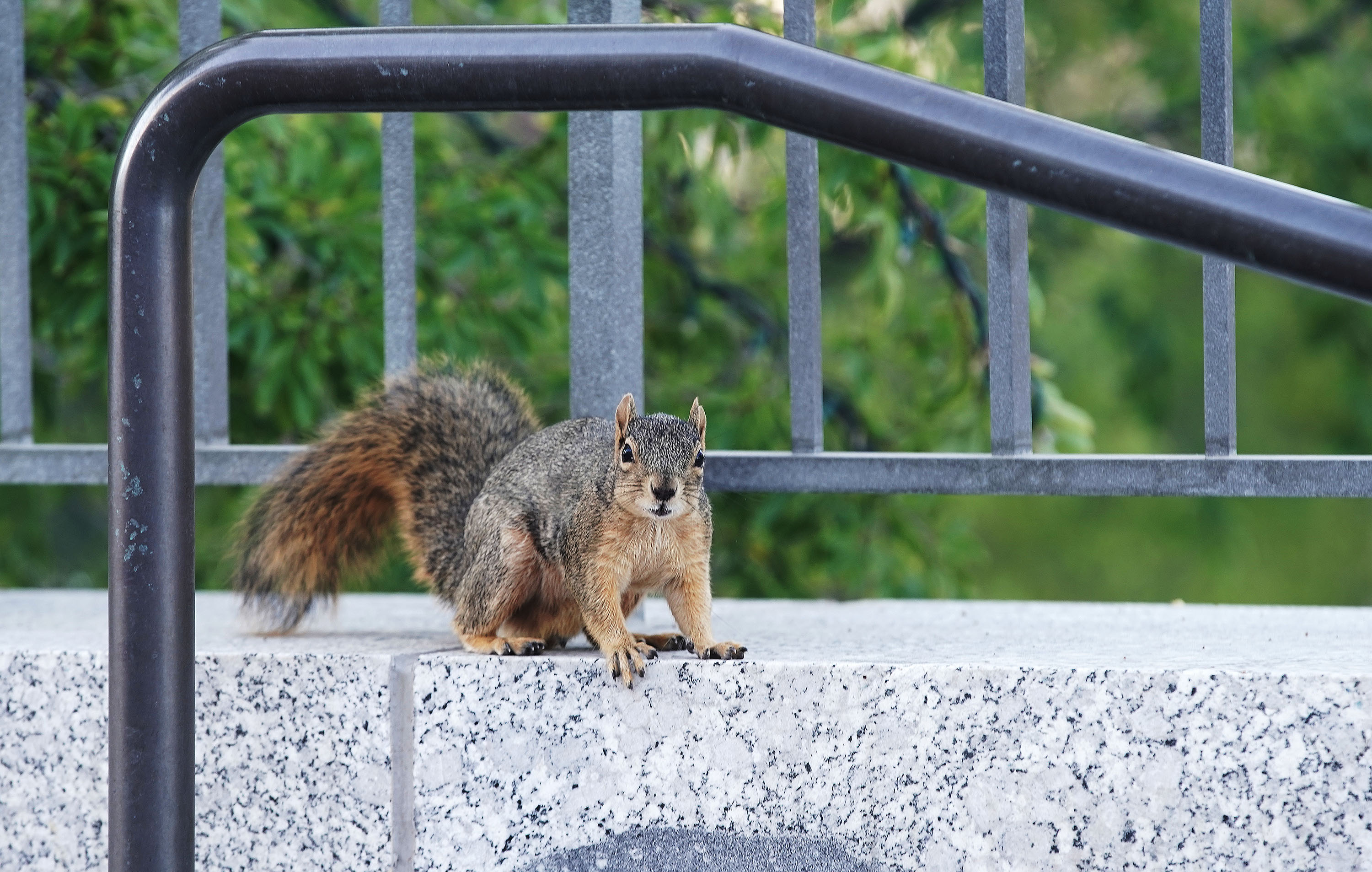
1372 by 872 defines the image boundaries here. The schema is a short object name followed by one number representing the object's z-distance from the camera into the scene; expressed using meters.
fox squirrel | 7.48
